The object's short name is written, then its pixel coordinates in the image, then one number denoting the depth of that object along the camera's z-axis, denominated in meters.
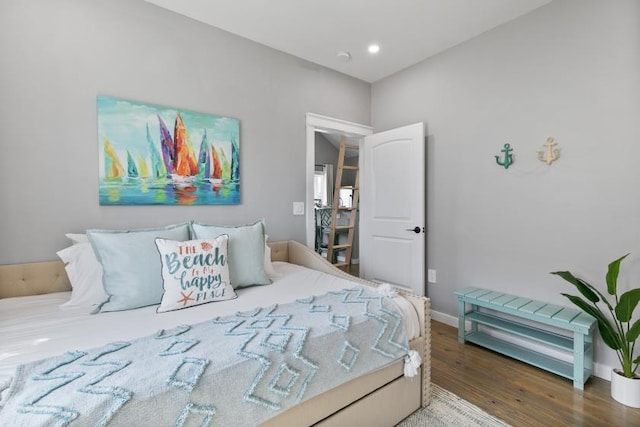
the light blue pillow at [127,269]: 1.55
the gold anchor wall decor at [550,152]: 2.21
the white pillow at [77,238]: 1.85
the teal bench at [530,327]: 1.91
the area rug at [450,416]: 1.59
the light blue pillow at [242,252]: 1.91
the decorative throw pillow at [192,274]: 1.57
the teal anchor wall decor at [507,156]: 2.45
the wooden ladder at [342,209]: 4.10
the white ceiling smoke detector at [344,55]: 2.89
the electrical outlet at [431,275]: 3.02
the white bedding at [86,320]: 1.15
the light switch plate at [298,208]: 2.96
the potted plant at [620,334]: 1.66
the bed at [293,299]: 1.18
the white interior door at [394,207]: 2.96
